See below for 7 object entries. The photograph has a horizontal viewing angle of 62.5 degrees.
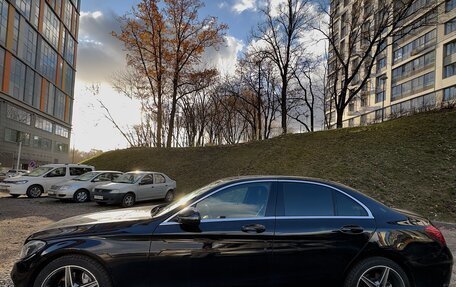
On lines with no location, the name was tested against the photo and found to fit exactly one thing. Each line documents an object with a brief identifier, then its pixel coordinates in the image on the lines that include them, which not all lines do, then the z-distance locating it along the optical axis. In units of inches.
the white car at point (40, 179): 689.6
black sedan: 152.8
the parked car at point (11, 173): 1244.0
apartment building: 1825.8
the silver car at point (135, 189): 579.5
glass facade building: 1827.0
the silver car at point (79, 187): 637.3
